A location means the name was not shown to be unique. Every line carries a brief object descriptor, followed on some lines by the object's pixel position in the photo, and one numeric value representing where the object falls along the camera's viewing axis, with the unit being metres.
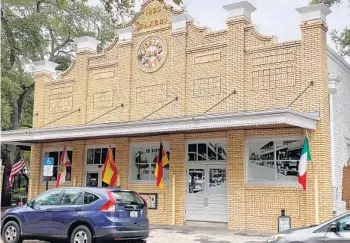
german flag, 18.59
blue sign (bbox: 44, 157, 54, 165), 17.52
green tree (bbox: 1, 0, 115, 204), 24.88
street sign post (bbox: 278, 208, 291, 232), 14.23
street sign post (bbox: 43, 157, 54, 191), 17.41
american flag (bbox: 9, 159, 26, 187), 23.61
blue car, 11.64
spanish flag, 20.00
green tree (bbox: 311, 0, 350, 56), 20.47
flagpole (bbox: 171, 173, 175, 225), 18.41
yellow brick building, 16.05
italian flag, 15.38
